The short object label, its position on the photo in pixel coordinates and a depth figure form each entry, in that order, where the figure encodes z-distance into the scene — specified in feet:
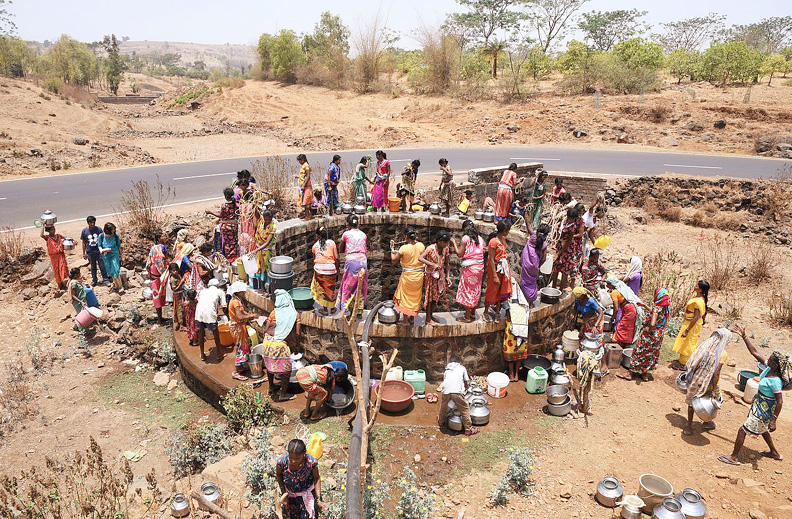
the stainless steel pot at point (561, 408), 21.91
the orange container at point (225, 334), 25.68
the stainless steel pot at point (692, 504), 15.84
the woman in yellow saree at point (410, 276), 23.22
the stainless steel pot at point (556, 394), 21.98
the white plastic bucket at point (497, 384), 23.21
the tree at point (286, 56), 134.76
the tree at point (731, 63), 96.94
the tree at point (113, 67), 172.14
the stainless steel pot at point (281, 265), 25.22
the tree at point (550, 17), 120.06
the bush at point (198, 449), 19.83
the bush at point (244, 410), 21.31
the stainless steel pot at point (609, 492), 16.70
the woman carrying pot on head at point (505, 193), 35.24
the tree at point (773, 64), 101.09
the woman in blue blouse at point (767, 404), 17.88
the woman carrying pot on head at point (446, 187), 37.50
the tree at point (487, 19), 121.90
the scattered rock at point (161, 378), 26.13
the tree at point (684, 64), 109.81
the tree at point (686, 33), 168.14
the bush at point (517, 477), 17.16
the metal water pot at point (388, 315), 23.31
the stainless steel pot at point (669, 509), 15.64
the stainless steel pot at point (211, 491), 16.24
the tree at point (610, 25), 140.15
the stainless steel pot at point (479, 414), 21.25
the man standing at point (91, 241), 32.39
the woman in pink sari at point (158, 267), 28.66
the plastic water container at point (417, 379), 23.02
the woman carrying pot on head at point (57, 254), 31.42
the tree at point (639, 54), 102.01
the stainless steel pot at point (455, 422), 20.68
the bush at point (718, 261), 37.04
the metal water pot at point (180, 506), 16.72
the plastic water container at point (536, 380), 23.39
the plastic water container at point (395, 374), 23.15
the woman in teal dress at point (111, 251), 32.45
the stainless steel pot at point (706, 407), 20.16
